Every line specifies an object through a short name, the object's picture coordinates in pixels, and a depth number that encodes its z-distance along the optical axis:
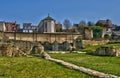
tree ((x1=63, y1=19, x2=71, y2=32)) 50.92
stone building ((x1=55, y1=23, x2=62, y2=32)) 47.08
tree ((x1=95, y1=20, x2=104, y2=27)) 54.77
